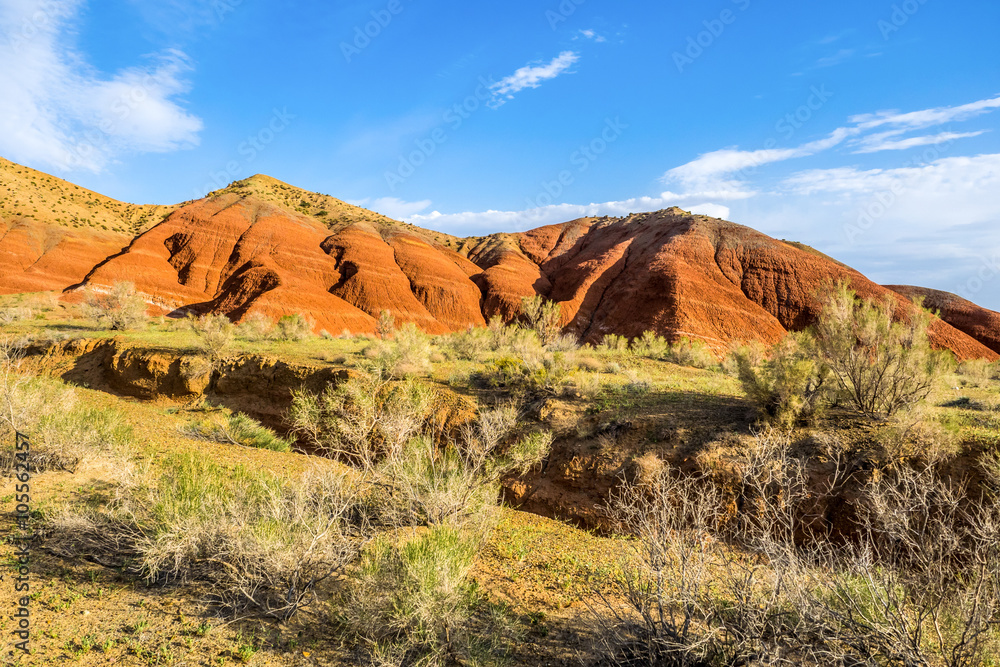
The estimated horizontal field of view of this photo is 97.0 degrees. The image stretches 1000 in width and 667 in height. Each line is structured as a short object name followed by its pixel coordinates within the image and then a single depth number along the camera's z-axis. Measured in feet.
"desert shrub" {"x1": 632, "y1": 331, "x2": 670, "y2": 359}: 70.85
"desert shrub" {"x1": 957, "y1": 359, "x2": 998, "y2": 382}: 62.39
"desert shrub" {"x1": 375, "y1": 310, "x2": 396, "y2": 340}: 94.27
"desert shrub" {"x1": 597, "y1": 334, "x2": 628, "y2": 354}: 73.51
